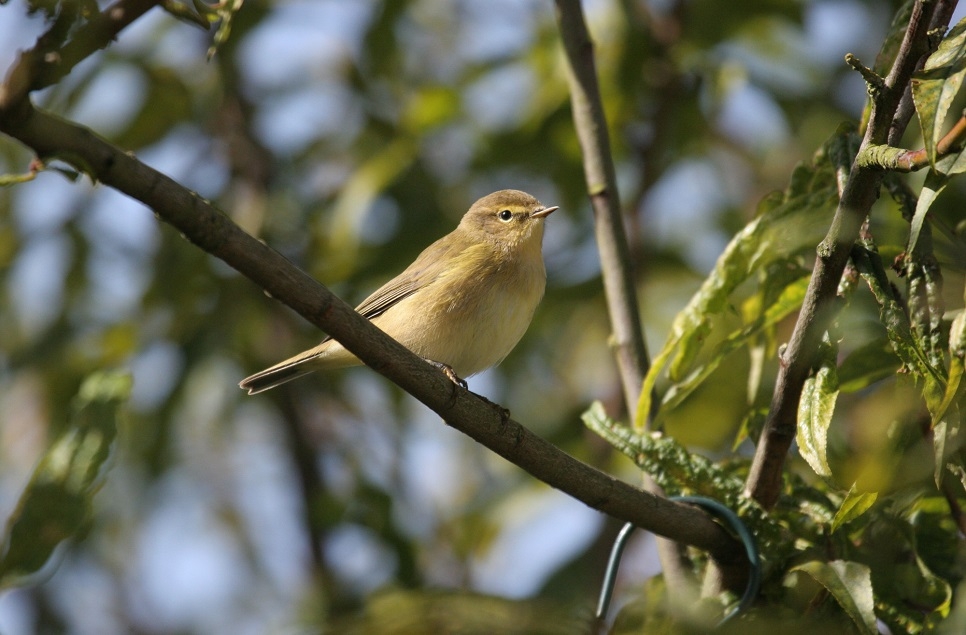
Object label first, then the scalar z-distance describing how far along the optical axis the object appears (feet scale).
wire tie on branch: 17.49
